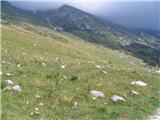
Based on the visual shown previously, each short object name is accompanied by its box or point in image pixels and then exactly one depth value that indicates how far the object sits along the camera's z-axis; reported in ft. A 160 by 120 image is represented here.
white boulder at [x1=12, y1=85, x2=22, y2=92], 50.23
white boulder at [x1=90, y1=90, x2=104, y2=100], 54.38
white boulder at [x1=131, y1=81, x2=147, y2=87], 64.55
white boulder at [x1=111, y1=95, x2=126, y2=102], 54.33
